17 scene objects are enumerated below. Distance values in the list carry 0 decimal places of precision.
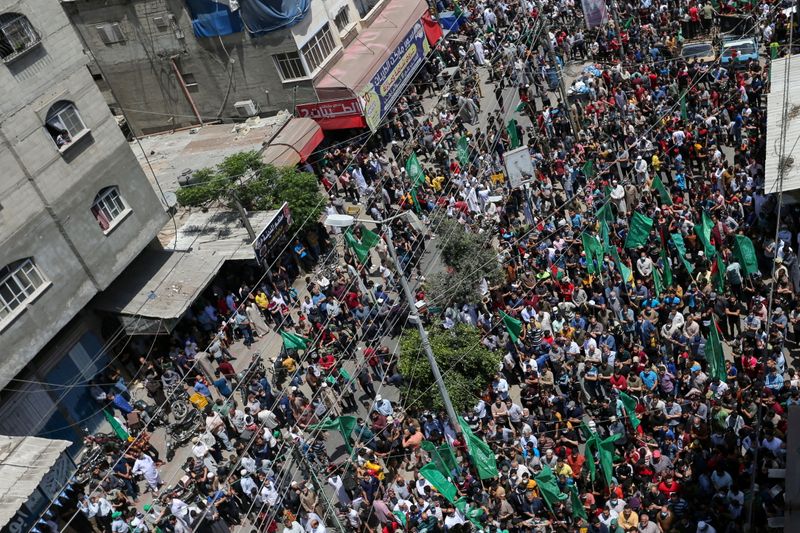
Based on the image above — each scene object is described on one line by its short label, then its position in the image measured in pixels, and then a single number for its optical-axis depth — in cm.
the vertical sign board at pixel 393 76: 3422
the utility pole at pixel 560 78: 3088
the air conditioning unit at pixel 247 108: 3478
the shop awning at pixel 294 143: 3120
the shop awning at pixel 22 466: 1897
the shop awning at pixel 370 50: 3400
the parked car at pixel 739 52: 3134
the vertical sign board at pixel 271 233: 2739
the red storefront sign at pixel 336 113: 3378
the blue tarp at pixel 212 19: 3303
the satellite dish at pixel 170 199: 2889
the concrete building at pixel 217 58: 3341
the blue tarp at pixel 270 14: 3241
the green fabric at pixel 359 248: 2653
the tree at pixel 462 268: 2305
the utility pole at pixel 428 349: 1831
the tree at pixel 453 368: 2023
